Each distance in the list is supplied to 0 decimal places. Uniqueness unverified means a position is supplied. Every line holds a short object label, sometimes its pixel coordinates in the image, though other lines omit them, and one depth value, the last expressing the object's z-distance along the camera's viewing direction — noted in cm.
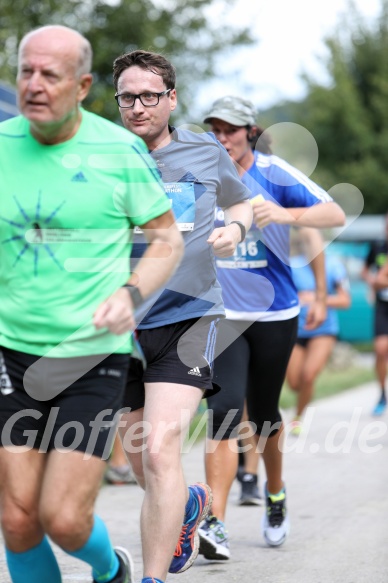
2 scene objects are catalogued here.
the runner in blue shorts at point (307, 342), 2153
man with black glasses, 867
